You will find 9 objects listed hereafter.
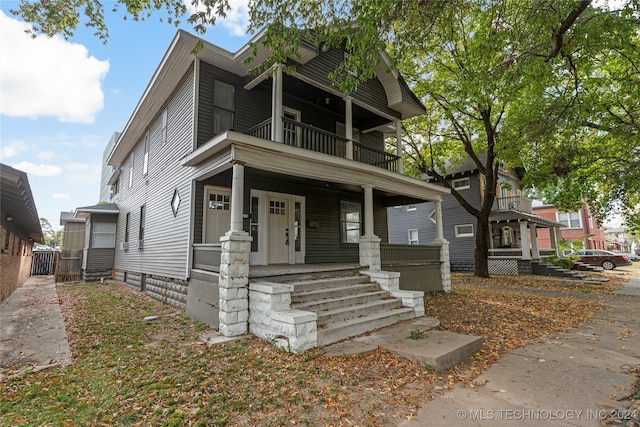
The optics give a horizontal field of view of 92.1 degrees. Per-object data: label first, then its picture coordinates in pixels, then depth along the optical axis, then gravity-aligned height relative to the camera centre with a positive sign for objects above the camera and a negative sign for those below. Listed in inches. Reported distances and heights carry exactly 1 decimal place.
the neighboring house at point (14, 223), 200.1 +26.8
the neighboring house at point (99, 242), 571.4 +6.9
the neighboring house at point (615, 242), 1696.1 +22.7
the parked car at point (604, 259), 822.0 -43.3
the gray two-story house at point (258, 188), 226.4 +65.2
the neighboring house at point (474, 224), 680.4 +46.8
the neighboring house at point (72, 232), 637.3 +29.3
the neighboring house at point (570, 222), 1123.3 +75.3
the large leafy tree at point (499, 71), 206.7 +163.7
